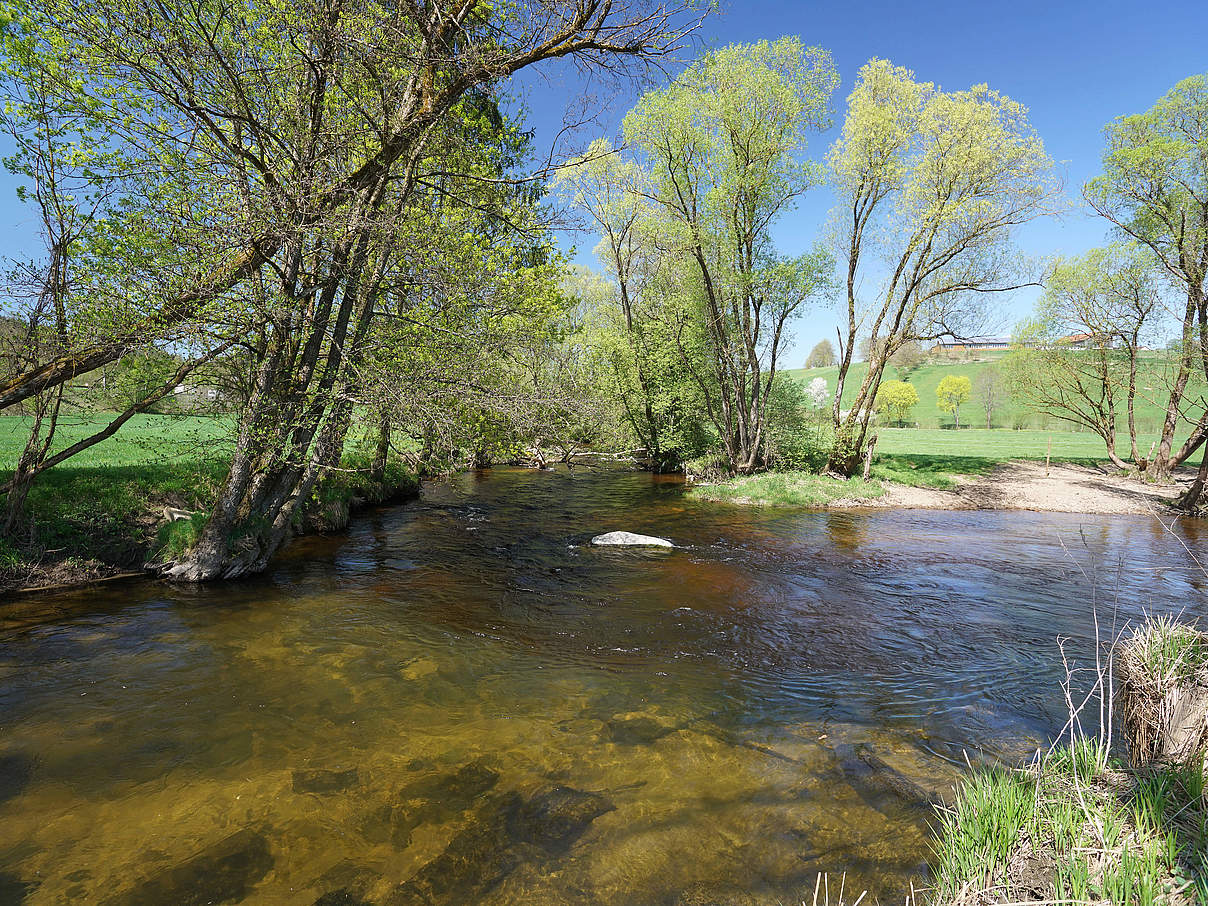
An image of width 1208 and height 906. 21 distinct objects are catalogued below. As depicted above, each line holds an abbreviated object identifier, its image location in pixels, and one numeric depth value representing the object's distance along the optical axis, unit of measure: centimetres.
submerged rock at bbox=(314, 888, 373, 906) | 385
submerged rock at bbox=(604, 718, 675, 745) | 600
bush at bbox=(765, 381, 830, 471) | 2816
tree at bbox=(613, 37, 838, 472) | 2206
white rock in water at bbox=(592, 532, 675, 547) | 1509
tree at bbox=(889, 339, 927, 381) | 7612
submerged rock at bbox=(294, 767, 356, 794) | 507
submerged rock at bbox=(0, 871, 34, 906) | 382
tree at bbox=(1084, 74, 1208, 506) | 2225
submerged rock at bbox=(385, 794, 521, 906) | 393
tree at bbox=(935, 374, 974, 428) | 8562
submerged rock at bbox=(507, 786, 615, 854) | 450
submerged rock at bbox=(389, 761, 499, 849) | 465
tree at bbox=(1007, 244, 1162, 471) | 2550
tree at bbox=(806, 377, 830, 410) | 9082
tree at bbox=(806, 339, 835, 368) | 15362
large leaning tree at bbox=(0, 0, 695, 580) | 881
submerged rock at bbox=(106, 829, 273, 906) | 386
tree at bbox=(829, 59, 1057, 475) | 2117
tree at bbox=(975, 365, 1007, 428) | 8586
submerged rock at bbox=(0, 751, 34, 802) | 494
